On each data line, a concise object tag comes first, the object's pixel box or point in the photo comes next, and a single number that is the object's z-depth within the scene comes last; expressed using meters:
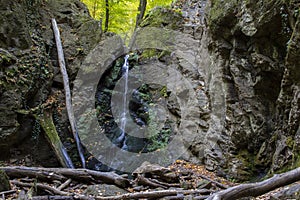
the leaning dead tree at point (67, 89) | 8.57
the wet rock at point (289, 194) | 3.37
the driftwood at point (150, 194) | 5.09
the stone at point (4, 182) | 5.12
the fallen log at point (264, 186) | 3.33
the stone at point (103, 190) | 5.41
